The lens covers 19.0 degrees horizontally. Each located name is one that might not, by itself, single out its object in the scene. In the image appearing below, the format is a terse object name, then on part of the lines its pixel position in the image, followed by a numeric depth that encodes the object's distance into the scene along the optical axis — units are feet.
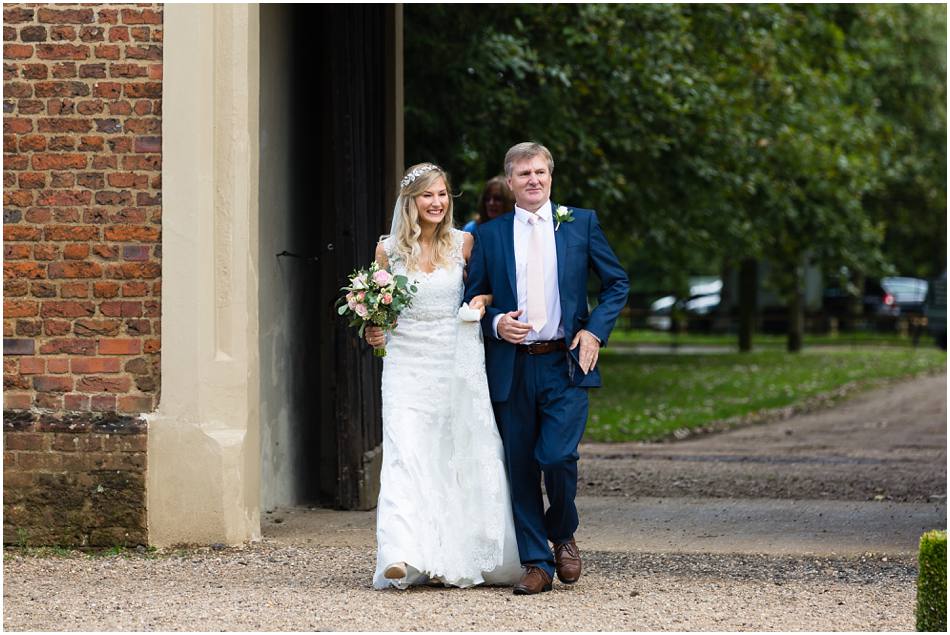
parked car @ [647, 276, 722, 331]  221.50
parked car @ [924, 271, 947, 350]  168.97
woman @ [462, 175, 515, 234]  58.75
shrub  31.72
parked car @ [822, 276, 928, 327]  203.15
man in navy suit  41.18
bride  41.59
